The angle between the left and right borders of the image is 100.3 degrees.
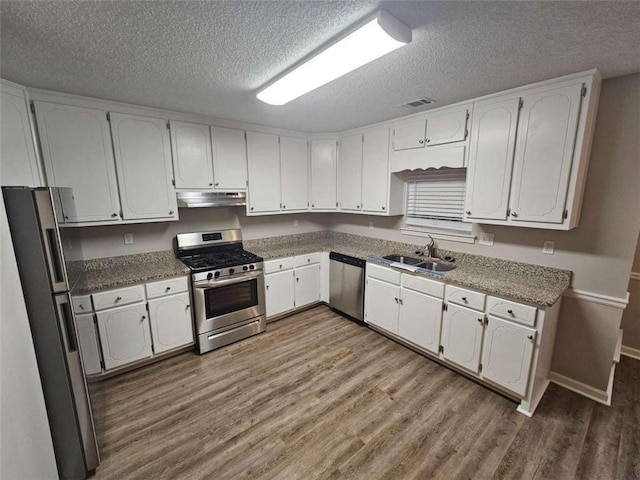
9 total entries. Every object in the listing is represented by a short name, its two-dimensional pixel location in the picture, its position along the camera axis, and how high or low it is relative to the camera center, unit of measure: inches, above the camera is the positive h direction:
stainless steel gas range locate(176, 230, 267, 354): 110.5 -38.5
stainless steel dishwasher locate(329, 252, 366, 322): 132.2 -44.3
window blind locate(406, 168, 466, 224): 116.3 +0.8
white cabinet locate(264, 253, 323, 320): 132.9 -43.7
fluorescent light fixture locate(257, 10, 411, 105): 51.0 +32.1
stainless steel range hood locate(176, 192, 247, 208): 114.3 +0.1
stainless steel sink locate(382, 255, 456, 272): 114.0 -29.1
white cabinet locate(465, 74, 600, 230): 76.1 +13.5
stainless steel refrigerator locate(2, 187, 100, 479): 52.4 -24.2
